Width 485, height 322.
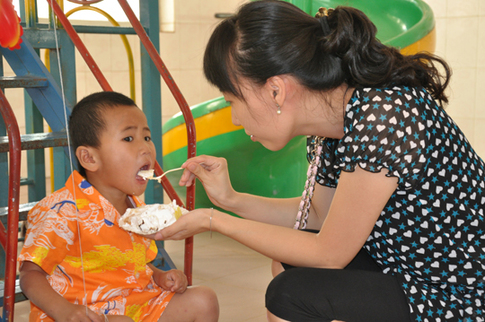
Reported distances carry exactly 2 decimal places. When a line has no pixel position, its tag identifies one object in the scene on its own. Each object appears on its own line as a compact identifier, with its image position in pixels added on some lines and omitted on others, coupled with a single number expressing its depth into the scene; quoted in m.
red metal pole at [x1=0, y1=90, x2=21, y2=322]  1.47
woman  1.32
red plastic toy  1.27
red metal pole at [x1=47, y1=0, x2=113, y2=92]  1.94
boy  1.51
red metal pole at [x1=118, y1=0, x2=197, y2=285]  2.06
